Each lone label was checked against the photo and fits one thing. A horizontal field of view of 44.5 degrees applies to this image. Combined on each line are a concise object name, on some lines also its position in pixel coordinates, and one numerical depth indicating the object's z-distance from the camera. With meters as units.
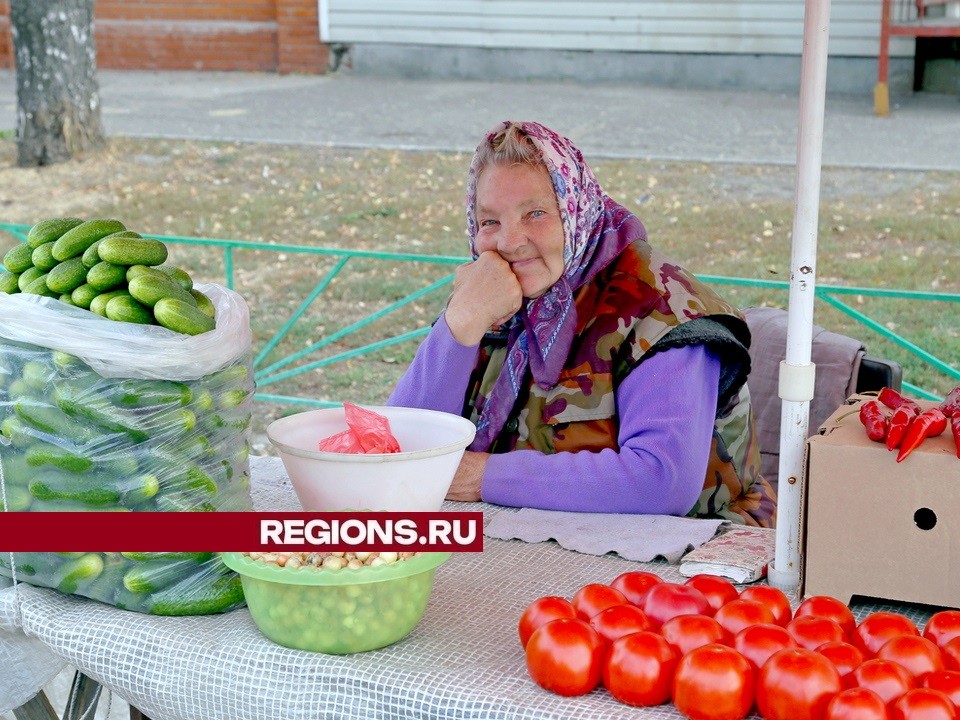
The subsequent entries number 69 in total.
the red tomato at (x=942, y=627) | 1.54
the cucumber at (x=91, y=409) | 1.70
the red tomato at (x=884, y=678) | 1.38
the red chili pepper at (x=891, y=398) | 1.91
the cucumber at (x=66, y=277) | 1.77
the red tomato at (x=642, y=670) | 1.47
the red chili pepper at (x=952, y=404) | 1.76
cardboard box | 1.71
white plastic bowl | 1.76
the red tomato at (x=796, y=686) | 1.38
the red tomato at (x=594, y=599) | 1.62
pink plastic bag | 1.82
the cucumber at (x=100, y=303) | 1.74
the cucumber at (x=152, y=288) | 1.73
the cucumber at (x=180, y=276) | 1.85
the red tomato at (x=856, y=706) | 1.33
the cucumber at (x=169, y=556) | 1.74
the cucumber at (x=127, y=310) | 1.72
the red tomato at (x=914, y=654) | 1.44
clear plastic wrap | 1.71
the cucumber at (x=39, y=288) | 1.78
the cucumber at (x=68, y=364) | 1.71
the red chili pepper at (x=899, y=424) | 1.72
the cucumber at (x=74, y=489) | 1.71
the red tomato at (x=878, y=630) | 1.52
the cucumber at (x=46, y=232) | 1.88
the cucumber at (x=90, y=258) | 1.80
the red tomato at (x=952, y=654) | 1.48
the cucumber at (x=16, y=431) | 1.74
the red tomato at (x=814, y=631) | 1.52
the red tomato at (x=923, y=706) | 1.32
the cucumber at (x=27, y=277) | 1.81
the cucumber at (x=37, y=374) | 1.72
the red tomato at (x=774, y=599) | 1.62
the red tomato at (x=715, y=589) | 1.66
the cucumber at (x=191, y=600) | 1.76
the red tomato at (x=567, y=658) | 1.50
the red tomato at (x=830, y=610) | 1.59
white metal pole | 1.78
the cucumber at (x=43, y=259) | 1.83
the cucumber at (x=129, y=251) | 1.78
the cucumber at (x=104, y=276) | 1.76
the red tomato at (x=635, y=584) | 1.69
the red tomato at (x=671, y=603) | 1.61
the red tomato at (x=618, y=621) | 1.55
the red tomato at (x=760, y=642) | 1.46
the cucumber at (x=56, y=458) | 1.70
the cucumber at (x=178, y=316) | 1.72
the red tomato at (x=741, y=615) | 1.56
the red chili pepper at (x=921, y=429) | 1.71
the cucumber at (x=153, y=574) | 1.75
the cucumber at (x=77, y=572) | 1.77
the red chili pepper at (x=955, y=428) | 1.70
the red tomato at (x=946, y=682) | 1.38
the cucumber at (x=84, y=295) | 1.75
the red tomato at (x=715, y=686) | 1.41
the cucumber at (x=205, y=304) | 1.84
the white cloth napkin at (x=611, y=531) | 2.04
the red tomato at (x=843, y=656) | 1.43
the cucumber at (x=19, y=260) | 1.86
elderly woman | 2.33
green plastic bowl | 1.57
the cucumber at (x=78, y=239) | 1.82
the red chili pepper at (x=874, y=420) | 1.75
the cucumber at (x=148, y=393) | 1.70
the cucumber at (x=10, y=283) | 1.85
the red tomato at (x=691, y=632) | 1.52
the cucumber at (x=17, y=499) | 1.76
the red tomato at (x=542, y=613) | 1.60
